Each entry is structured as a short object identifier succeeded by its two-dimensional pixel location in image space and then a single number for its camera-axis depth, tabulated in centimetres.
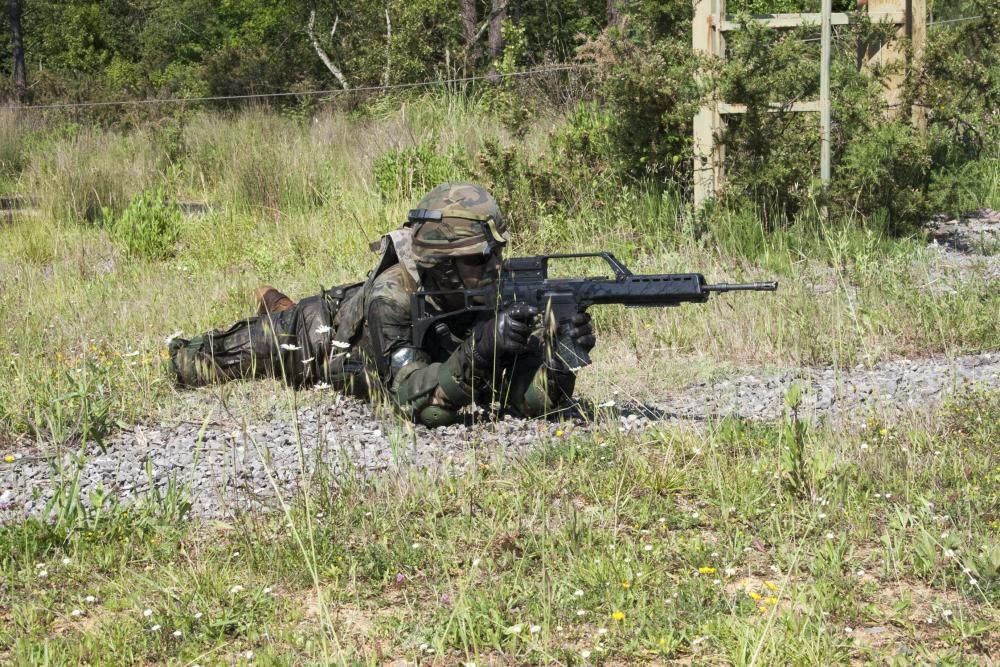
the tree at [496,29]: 3806
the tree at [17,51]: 4676
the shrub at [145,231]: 1842
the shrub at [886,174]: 1577
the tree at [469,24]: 3977
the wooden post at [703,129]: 1620
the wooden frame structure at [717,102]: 1546
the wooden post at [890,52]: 1711
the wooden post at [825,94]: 1513
